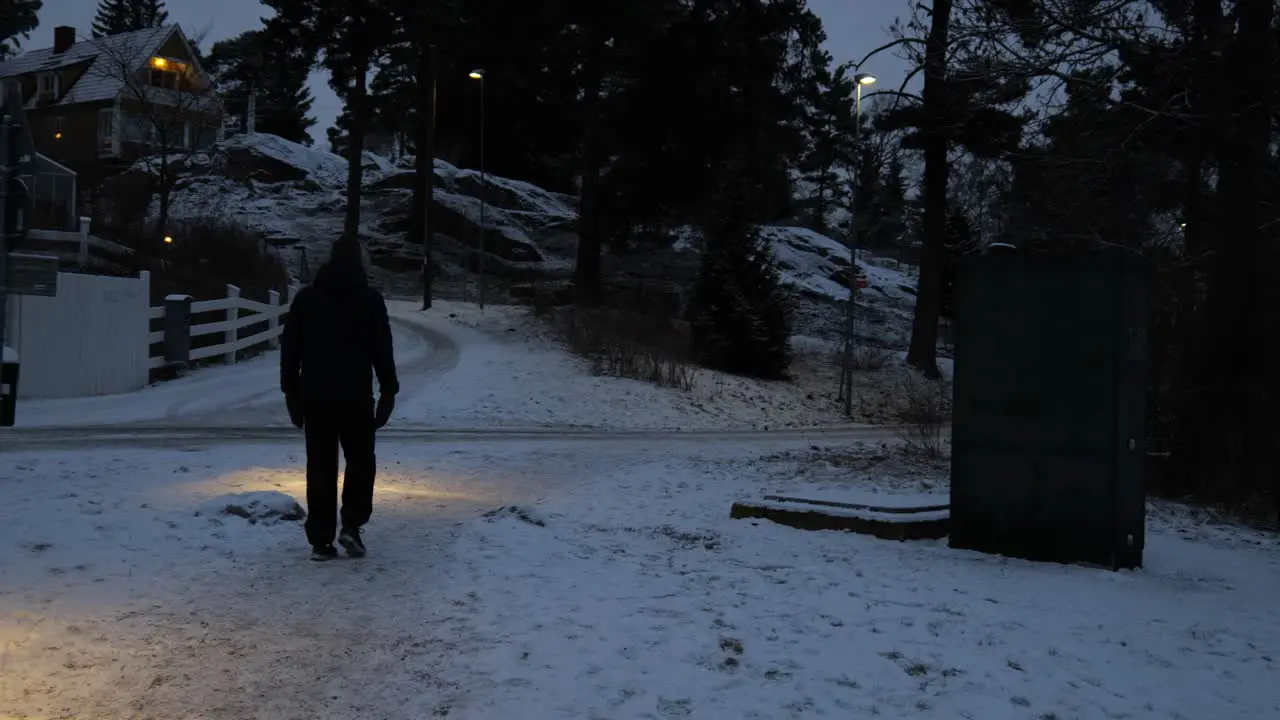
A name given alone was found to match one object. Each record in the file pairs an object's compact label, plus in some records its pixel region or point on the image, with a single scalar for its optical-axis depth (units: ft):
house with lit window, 180.34
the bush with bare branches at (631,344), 76.23
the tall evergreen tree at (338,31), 145.79
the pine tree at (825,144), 140.67
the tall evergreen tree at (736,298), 92.99
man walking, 21.15
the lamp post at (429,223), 121.49
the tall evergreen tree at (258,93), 230.68
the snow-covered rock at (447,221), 160.35
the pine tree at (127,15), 355.15
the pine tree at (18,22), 188.14
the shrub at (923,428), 47.26
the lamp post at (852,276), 87.18
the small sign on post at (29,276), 31.30
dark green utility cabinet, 22.02
